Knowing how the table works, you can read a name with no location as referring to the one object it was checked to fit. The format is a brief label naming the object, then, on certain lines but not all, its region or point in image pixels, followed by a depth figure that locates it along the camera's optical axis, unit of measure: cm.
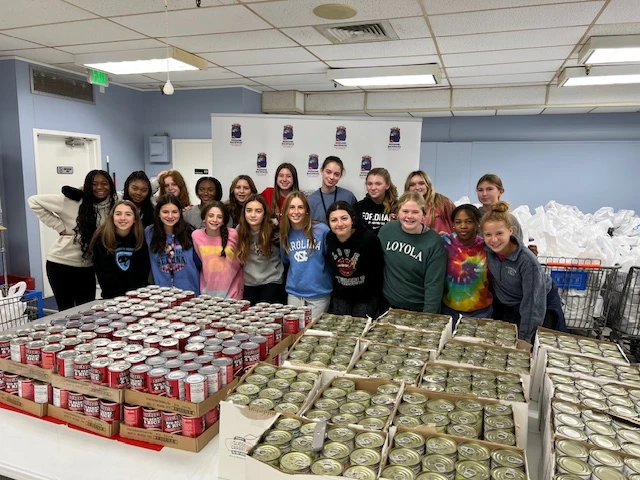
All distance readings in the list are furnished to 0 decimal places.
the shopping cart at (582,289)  397
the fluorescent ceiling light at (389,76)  522
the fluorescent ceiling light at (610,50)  387
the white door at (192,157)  727
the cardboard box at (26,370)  171
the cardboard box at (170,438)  151
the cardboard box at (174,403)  150
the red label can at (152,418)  155
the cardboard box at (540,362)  180
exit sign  543
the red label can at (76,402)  164
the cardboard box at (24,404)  169
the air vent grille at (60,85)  549
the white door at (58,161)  577
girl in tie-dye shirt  278
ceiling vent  392
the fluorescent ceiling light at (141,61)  431
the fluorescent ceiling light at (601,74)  528
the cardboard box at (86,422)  158
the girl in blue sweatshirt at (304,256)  301
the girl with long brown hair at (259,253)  316
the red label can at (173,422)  153
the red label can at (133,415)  156
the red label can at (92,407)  160
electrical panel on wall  723
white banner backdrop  516
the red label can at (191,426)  151
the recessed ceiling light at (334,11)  344
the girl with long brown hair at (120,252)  307
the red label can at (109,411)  158
